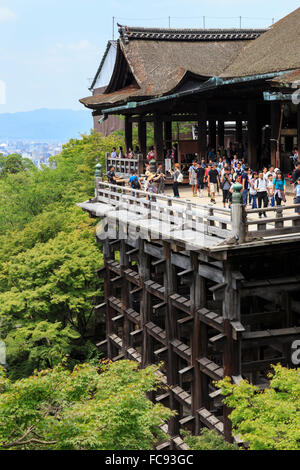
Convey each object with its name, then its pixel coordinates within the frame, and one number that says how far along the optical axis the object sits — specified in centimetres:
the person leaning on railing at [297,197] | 1911
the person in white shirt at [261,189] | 2109
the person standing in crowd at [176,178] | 2650
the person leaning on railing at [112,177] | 3008
